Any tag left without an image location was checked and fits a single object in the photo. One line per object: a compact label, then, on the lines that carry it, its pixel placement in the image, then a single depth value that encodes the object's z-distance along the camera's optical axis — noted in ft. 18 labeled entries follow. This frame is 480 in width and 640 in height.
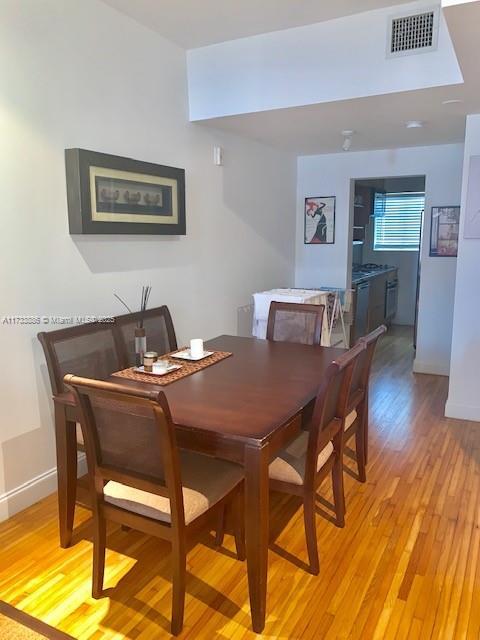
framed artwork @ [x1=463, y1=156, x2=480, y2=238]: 11.50
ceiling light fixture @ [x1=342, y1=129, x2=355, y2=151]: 12.75
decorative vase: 8.52
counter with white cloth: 13.58
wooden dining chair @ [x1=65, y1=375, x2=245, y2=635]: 5.21
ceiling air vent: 8.73
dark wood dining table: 5.57
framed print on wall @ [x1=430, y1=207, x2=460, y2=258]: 15.19
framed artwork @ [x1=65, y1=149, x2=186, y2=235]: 8.42
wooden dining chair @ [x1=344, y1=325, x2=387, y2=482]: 8.21
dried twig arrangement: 9.82
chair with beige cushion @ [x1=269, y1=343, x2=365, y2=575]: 6.25
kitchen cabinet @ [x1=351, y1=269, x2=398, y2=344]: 19.29
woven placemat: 7.43
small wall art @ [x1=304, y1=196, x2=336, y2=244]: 17.02
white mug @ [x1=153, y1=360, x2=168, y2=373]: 7.71
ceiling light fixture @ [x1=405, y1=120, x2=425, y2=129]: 11.71
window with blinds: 23.15
